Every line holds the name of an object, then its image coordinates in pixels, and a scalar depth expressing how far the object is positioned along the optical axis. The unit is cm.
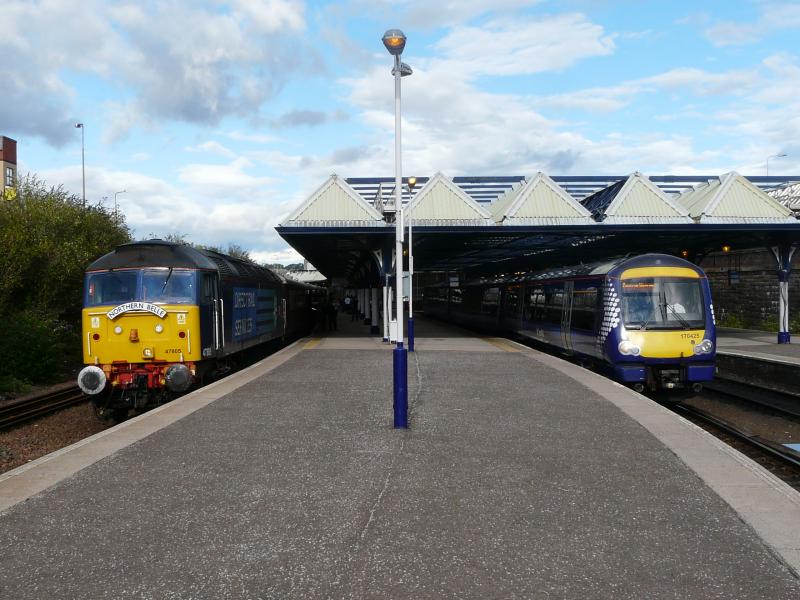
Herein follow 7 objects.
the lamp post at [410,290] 1869
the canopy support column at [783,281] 2342
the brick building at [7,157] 6147
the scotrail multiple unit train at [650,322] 1344
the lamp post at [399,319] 866
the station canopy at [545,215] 2309
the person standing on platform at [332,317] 3478
